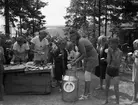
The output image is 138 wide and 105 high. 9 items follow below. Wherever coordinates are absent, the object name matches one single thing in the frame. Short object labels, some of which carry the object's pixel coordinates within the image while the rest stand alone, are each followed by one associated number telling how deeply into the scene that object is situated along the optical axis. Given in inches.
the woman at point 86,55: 167.5
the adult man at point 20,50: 215.8
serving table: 194.1
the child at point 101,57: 195.9
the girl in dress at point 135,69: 167.9
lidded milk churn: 176.2
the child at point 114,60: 155.2
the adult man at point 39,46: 215.8
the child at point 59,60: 207.3
